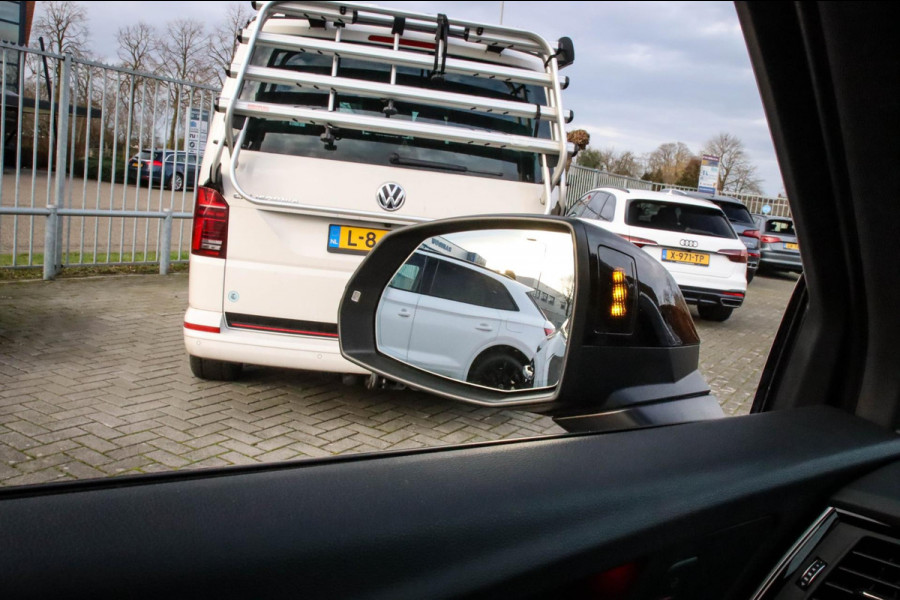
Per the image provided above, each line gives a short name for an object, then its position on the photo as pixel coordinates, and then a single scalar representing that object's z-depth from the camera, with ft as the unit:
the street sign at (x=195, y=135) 24.79
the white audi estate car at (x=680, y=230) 24.48
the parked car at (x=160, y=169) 26.53
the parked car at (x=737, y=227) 20.13
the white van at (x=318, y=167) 12.69
